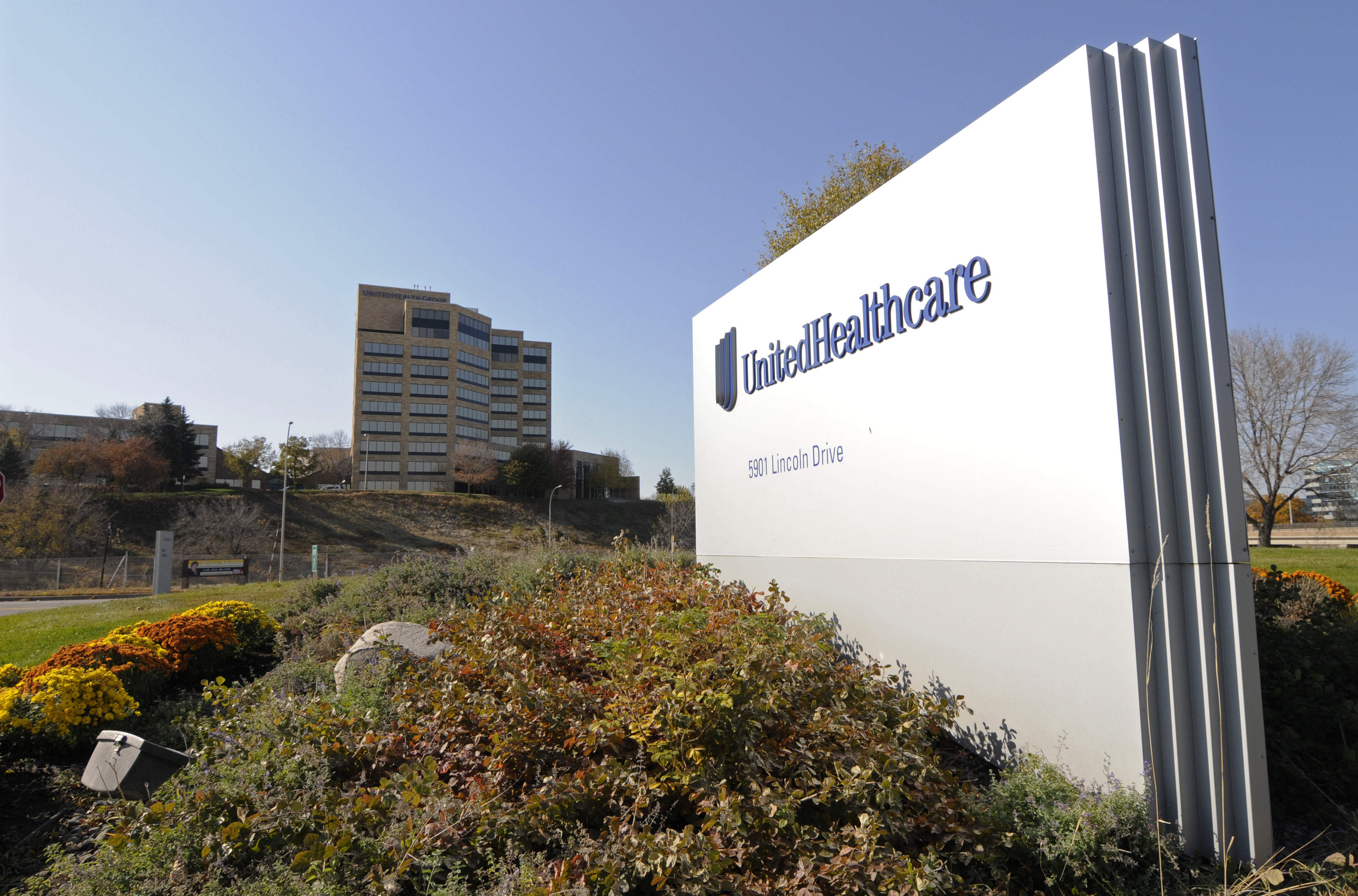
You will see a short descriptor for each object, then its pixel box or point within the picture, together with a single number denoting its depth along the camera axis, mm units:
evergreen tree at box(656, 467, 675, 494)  76312
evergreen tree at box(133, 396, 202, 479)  53969
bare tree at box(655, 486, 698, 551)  37281
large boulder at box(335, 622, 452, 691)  6031
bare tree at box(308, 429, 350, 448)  77625
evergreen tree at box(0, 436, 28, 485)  46219
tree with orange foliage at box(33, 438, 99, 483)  49625
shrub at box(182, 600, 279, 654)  8906
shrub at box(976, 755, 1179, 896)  3131
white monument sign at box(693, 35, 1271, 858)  3473
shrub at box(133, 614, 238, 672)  7613
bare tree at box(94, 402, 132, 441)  57188
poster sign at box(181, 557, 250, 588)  24027
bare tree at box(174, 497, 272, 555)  40219
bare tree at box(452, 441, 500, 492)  68188
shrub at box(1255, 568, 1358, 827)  3896
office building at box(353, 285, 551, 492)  71688
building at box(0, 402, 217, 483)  58812
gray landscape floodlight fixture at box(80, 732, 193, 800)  4273
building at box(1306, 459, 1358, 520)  20609
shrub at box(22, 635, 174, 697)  6273
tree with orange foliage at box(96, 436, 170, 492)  49281
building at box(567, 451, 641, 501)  80000
